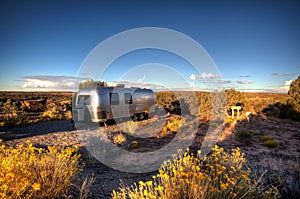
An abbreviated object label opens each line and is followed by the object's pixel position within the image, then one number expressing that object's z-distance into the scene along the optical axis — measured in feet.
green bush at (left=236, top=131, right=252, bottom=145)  21.68
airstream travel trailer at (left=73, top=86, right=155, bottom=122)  29.73
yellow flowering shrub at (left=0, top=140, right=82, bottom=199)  6.90
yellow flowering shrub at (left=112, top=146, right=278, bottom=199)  6.45
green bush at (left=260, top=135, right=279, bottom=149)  18.98
